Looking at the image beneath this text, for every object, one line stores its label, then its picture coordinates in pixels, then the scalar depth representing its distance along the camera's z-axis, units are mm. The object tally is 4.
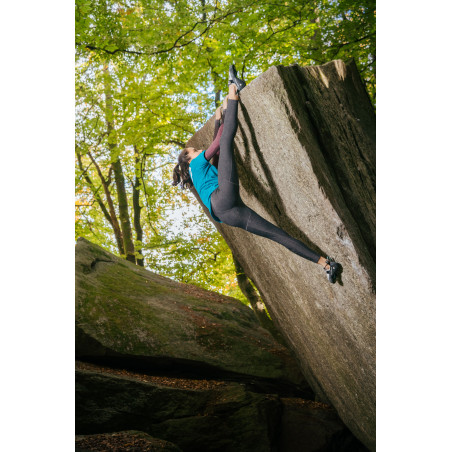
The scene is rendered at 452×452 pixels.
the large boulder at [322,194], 3191
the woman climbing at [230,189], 3162
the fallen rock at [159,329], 4801
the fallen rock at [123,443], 3236
